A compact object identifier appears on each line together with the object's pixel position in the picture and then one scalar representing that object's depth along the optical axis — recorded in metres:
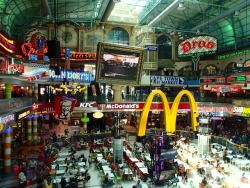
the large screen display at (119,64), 14.24
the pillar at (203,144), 20.25
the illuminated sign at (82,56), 29.52
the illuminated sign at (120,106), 24.31
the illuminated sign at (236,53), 26.66
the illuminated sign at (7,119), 11.14
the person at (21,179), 14.19
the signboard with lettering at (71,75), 21.24
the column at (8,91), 15.79
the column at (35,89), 24.39
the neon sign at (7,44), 16.55
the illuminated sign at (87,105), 23.56
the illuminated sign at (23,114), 14.62
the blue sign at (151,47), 24.88
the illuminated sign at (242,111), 22.12
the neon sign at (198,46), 21.78
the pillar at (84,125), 26.22
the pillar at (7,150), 16.30
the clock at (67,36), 31.28
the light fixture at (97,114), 18.57
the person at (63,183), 13.34
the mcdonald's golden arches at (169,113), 17.02
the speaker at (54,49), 10.46
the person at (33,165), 16.46
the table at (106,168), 16.17
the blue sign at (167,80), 25.84
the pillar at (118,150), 17.47
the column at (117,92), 28.61
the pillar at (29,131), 23.70
